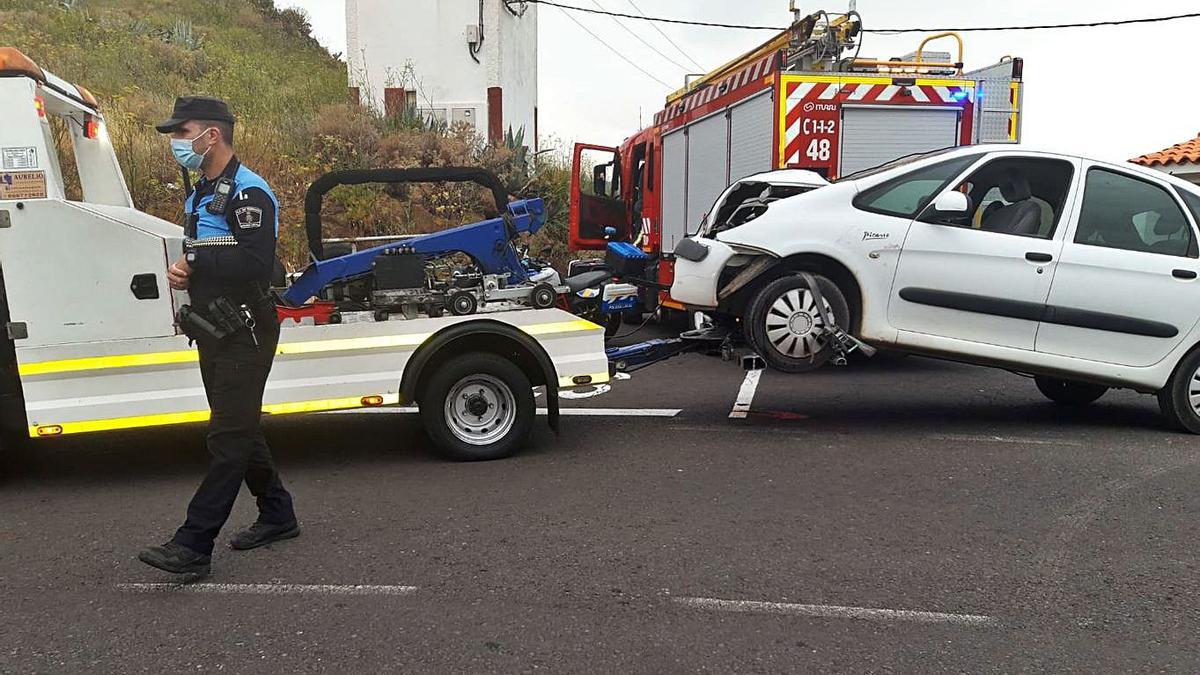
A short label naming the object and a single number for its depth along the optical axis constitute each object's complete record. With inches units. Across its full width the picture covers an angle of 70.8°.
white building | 692.7
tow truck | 171.2
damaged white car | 212.2
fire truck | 303.3
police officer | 137.4
